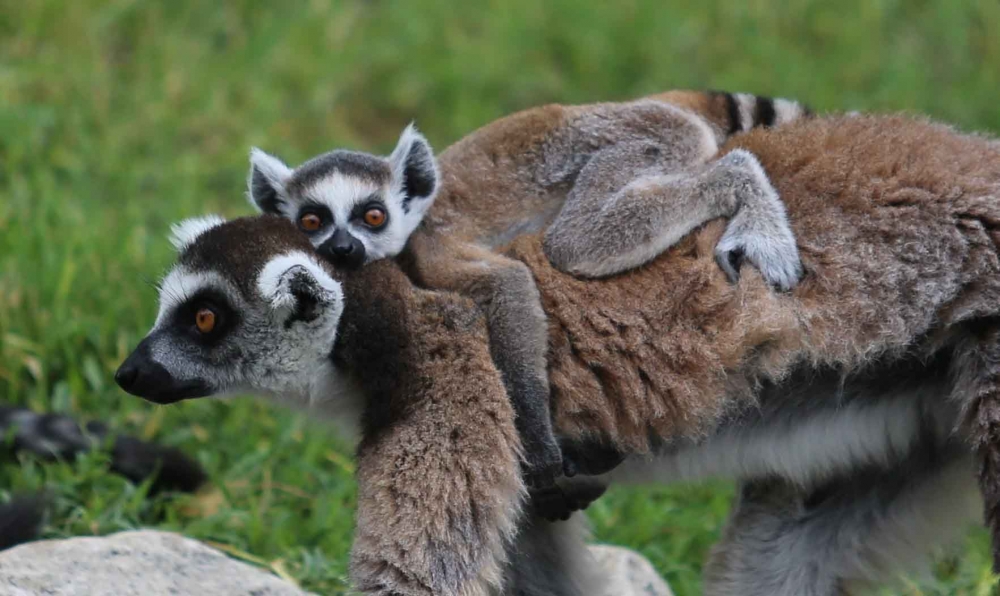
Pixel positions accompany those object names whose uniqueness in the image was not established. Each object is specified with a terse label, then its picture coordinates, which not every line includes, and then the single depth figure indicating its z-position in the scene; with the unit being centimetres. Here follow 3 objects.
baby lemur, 812
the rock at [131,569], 824
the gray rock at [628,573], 976
